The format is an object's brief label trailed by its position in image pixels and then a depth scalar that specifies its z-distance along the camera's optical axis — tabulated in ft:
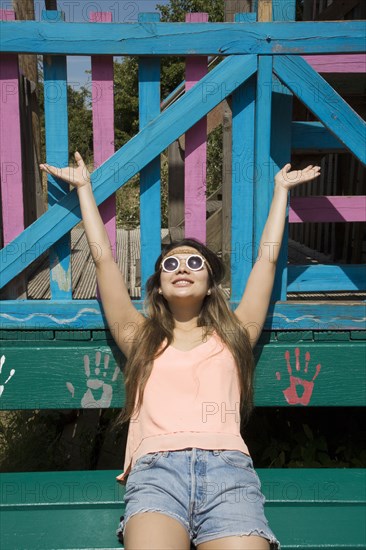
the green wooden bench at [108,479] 6.63
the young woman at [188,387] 6.03
